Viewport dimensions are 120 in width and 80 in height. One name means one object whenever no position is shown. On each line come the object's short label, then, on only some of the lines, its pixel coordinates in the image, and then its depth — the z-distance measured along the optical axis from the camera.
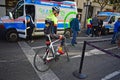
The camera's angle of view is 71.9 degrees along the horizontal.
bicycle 2.67
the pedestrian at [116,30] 4.90
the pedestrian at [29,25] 4.65
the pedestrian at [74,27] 4.49
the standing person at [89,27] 6.80
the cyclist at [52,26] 2.83
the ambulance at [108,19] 7.29
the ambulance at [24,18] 4.65
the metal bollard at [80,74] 2.50
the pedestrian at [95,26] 6.32
